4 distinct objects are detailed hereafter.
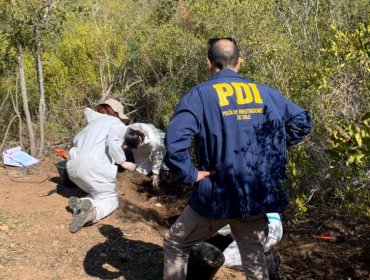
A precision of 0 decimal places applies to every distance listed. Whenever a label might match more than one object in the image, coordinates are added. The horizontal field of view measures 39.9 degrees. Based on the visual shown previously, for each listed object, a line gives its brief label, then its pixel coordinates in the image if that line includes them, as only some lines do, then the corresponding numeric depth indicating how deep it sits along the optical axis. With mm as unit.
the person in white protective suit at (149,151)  5750
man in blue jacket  2770
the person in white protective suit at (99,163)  4961
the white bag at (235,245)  4195
